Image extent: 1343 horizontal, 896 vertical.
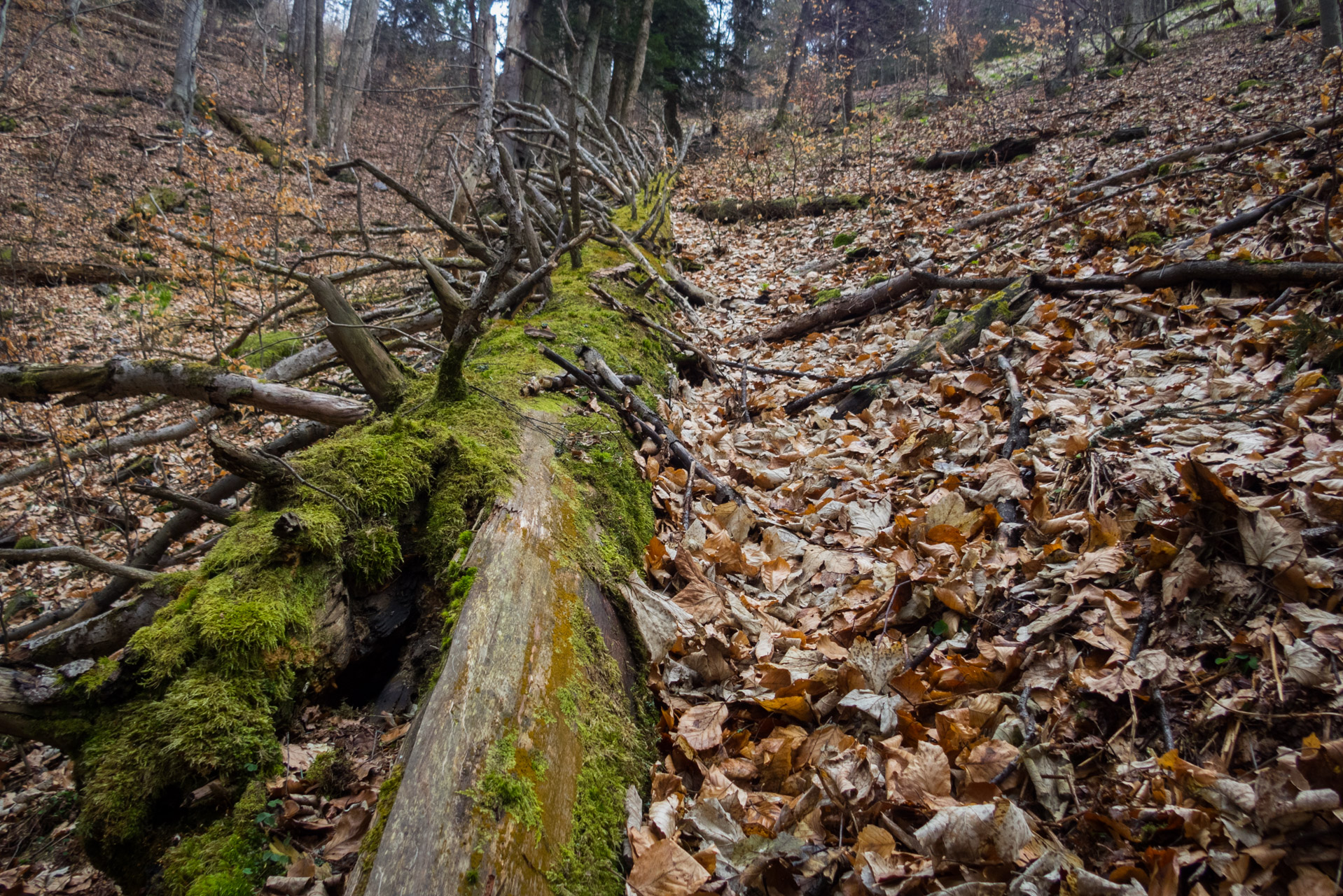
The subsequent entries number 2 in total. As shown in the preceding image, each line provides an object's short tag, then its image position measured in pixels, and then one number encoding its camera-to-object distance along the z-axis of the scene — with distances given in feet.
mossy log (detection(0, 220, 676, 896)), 4.38
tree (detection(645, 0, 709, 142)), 49.14
